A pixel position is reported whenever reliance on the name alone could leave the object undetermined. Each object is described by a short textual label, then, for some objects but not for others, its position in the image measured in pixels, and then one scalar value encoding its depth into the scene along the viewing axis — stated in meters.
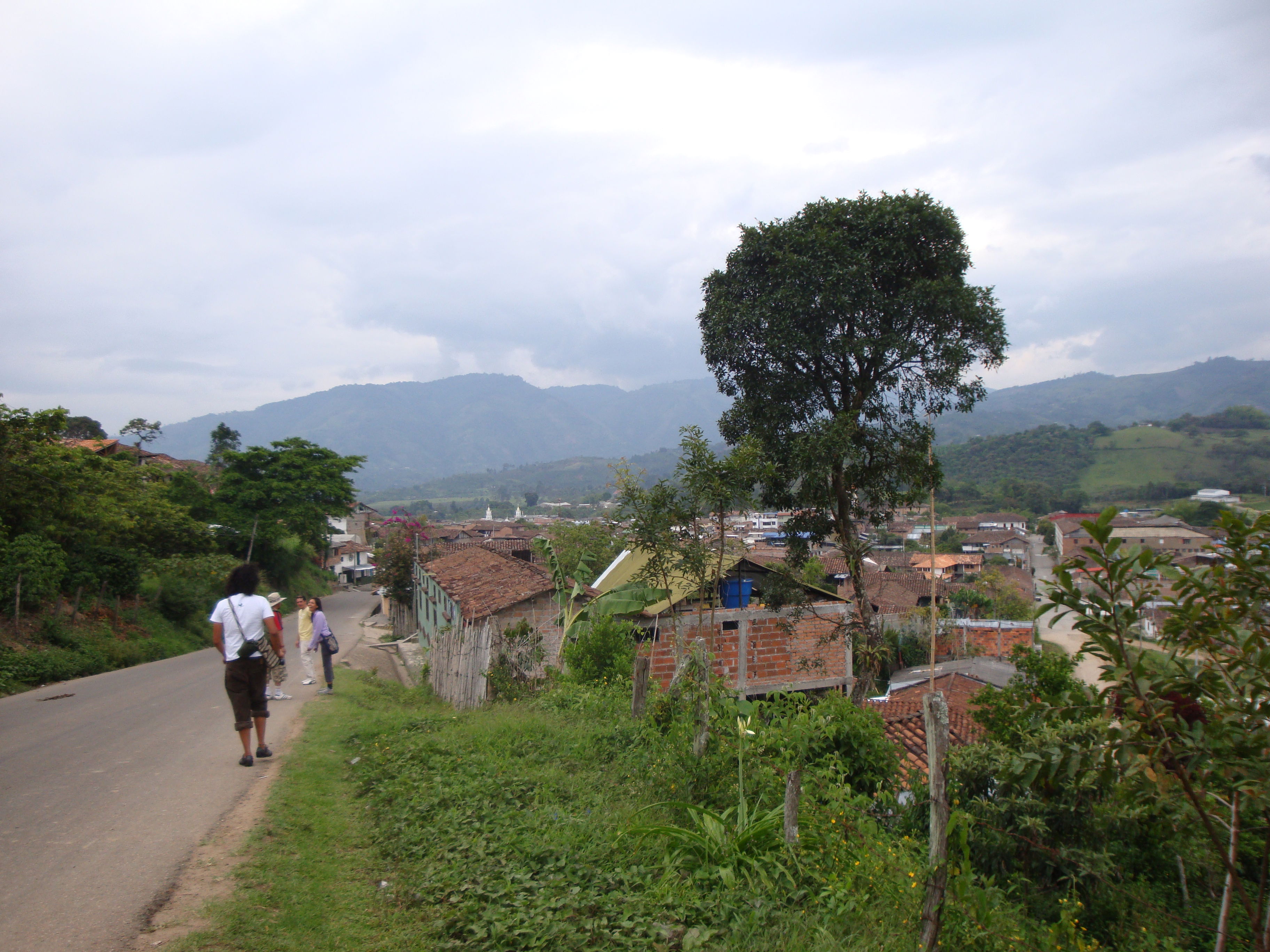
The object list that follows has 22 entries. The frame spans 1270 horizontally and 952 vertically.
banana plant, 11.20
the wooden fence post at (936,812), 3.53
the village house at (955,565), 52.84
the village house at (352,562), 76.44
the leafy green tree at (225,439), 61.28
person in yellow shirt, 11.31
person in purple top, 11.09
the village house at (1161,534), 61.84
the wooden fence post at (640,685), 7.66
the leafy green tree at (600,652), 11.40
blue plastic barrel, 14.75
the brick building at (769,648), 13.55
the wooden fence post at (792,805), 4.42
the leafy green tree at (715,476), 9.33
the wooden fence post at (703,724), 5.62
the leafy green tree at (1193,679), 2.91
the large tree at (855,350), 11.65
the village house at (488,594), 17.33
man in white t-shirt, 6.15
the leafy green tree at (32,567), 15.34
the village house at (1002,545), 70.94
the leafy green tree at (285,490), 37.75
